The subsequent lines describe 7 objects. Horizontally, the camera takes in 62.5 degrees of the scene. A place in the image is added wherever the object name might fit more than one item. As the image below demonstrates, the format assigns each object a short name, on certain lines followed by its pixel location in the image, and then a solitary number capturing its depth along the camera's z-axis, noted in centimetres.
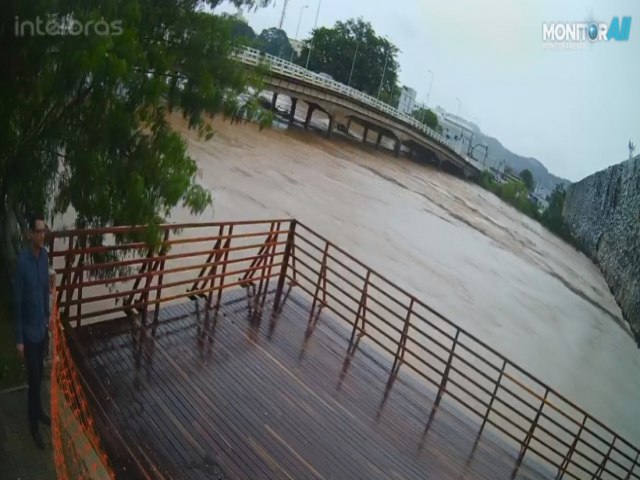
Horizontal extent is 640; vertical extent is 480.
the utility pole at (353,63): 6536
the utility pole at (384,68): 6894
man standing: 331
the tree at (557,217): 4789
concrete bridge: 3656
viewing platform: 429
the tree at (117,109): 443
